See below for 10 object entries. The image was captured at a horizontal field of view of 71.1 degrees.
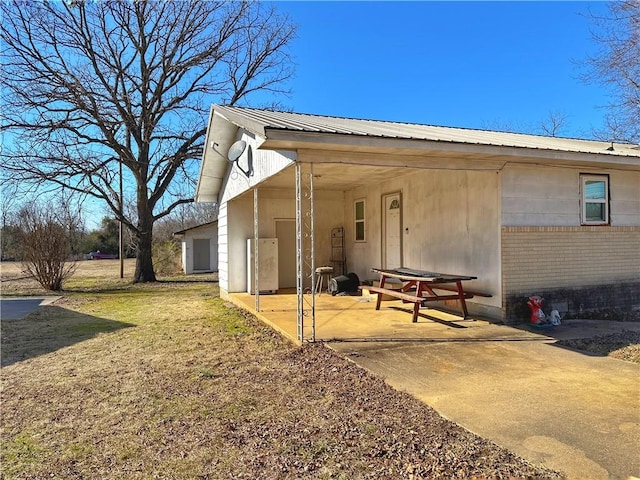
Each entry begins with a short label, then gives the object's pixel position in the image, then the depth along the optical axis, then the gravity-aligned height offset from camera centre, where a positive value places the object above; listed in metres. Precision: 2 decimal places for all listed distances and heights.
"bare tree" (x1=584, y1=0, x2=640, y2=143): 13.20 +5.70
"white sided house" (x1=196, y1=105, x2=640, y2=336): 6.09 +0.87
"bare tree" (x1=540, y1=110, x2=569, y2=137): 28.20 +7.83
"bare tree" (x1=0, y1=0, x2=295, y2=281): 17.31 +6.61
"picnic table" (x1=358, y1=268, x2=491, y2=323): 7.11 -0.72
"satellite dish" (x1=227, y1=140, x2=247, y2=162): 9.29 +2.10
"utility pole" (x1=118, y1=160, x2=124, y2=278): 22.42 -0.34
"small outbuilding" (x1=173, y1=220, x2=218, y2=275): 26.73 +0.15
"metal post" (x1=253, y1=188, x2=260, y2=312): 8.55 -0.12
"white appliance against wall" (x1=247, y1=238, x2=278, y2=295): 11.45 -0.34
